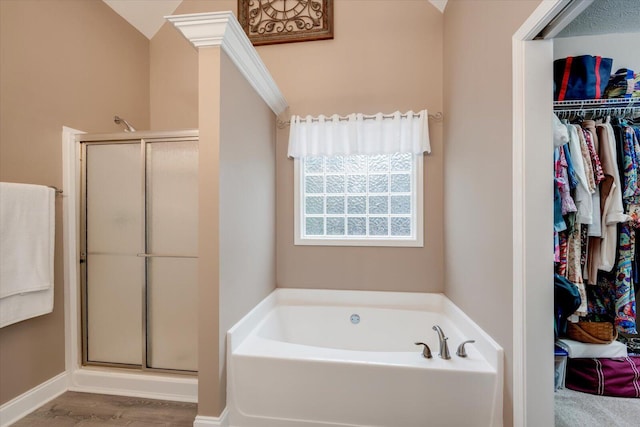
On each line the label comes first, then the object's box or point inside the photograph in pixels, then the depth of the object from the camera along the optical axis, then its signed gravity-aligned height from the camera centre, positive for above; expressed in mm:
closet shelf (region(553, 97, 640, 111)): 1768 +700
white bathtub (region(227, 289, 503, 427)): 1450 -921
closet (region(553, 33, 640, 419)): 1647 -40
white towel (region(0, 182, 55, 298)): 1567 -131
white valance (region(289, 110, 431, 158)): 2297 +674
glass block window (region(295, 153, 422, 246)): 2461 +132
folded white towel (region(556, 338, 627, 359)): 1875 -917
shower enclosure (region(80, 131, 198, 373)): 1946 -244
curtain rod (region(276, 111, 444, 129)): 2340 +825
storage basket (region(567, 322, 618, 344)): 1865 -801
